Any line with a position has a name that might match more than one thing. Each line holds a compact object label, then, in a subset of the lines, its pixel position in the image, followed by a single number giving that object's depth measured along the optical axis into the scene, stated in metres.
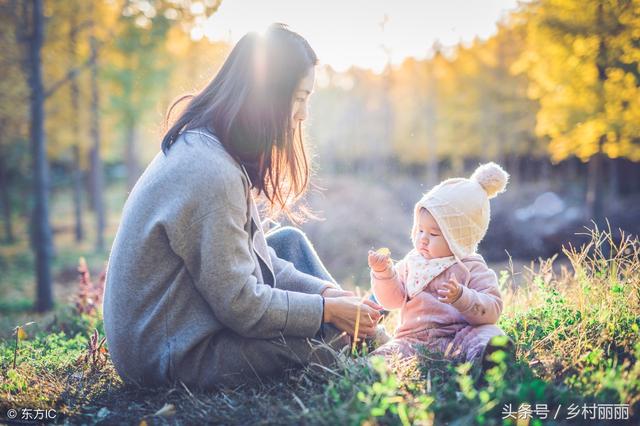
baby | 2.61
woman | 2.14
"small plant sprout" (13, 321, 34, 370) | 3.83
